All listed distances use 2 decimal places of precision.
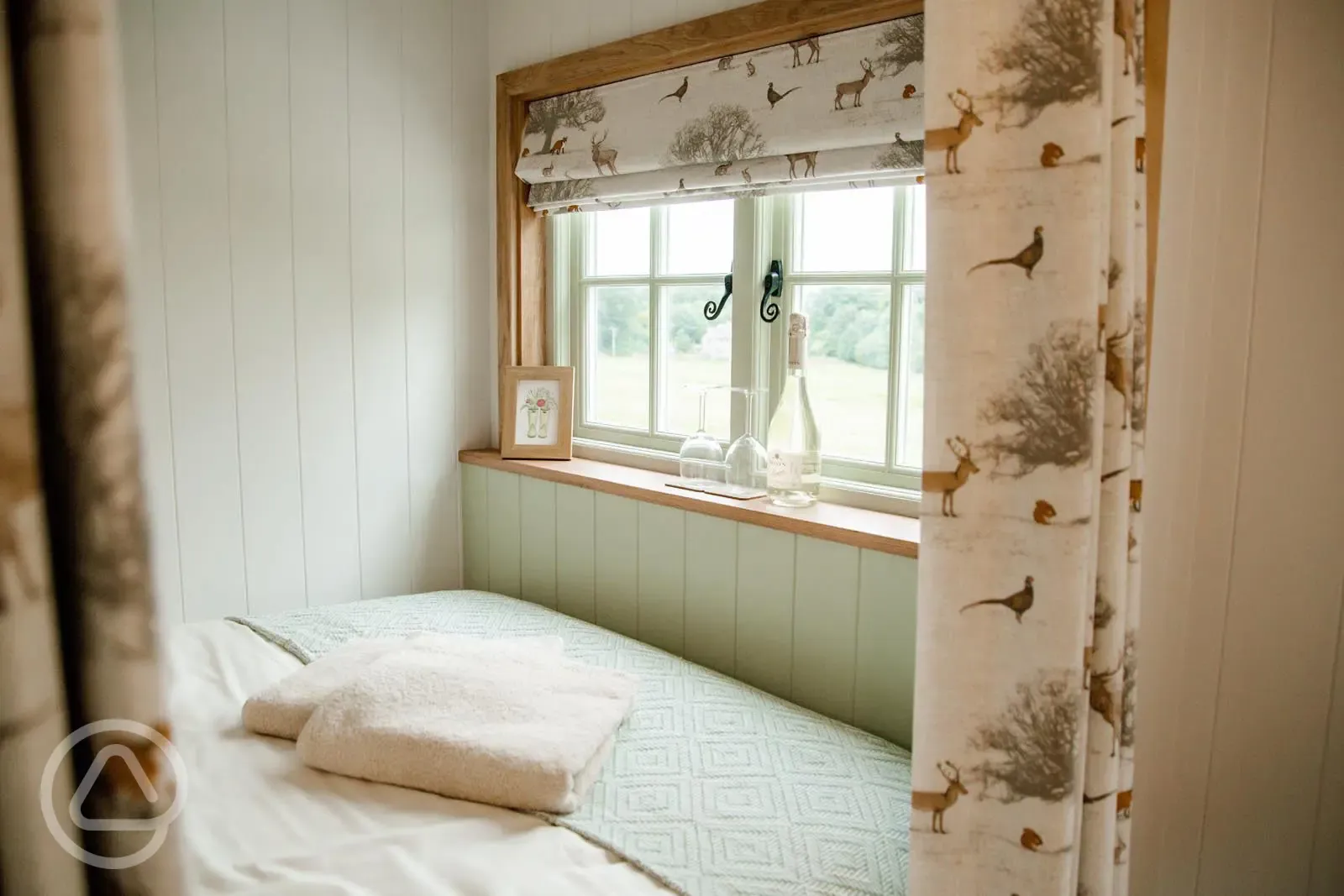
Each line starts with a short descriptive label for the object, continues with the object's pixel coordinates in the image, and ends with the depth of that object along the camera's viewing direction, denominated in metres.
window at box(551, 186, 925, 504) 1.82
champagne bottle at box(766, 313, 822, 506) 1.87
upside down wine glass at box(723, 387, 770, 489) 2.01
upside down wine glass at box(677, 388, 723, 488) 2.07
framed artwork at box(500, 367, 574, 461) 2.44
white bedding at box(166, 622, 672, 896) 1.07
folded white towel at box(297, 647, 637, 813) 1.23
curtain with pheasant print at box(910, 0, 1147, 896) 0.89
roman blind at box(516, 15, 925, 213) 1.66
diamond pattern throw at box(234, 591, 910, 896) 1.12
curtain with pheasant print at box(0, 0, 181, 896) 0.33
